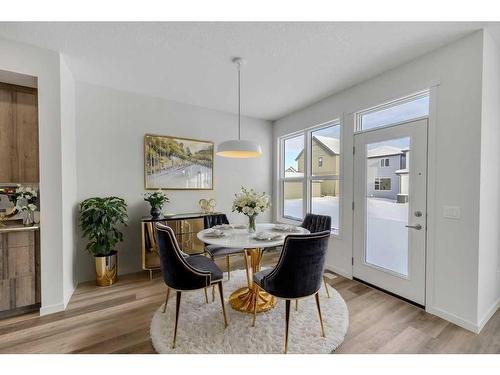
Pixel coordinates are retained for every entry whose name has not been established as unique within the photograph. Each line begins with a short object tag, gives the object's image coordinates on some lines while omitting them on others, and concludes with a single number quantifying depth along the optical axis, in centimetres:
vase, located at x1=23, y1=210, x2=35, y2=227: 224
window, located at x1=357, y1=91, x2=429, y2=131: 236
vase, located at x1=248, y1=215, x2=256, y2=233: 241
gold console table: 307
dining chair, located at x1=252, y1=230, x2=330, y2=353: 165
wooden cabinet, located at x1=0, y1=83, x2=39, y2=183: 232
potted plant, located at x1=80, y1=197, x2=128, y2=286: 271
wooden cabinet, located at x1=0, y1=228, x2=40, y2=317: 214
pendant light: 230
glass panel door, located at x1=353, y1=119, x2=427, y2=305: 233
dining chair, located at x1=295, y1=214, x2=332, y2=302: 266
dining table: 197
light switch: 203
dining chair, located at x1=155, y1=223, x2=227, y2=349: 181
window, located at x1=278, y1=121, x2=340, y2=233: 347
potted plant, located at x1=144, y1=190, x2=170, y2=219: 317
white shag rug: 172
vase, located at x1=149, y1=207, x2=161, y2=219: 316
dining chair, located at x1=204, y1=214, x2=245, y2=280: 273
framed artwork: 343
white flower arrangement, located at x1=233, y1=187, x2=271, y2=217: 232
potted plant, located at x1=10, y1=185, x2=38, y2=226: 224
